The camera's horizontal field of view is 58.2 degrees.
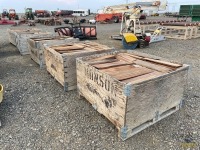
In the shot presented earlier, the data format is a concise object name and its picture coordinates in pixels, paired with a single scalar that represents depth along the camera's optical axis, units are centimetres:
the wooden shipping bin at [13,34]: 876
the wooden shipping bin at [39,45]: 587
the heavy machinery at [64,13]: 4815
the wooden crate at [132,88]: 270
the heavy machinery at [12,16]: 3306
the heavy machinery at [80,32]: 1089
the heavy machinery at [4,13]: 3739
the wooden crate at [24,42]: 775
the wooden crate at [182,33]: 1243
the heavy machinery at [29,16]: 3341
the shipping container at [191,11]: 1769
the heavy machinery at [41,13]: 4312
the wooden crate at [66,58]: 429
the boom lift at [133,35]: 935
